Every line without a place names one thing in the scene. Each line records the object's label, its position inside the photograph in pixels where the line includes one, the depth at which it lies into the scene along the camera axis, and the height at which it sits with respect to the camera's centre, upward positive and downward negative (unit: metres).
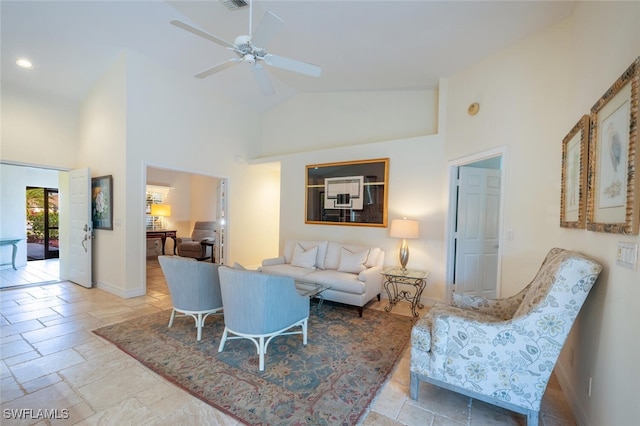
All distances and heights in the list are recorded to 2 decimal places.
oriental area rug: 1.87 -1.41
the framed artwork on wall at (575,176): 1.83 +0.28
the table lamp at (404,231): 3.73 -0.30
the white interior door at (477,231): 3.92 -0.30
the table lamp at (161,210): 7.19 -0.15
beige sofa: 3.57 -0.94
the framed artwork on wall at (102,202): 4.23 +0.02
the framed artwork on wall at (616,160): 1.26 +0.30
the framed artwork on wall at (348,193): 4.45 +0.28
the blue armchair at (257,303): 2.25 -0.85
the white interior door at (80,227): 4.51 -0.43
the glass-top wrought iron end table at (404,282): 3.49 -1.03
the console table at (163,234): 6.93 -0.80
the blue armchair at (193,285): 2.76 -0.85
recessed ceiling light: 3.85 +2.03
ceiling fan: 2.07 +1.36
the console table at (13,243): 5.55 -0.88
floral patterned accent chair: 1.59 -0.88
